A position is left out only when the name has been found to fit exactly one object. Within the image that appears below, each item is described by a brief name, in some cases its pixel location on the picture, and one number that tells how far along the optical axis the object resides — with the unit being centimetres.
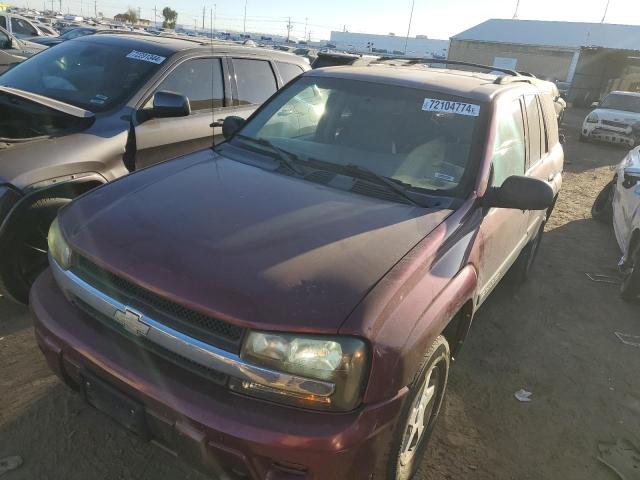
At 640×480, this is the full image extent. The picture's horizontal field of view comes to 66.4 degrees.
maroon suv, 169
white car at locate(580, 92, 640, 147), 1402
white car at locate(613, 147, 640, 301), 473
